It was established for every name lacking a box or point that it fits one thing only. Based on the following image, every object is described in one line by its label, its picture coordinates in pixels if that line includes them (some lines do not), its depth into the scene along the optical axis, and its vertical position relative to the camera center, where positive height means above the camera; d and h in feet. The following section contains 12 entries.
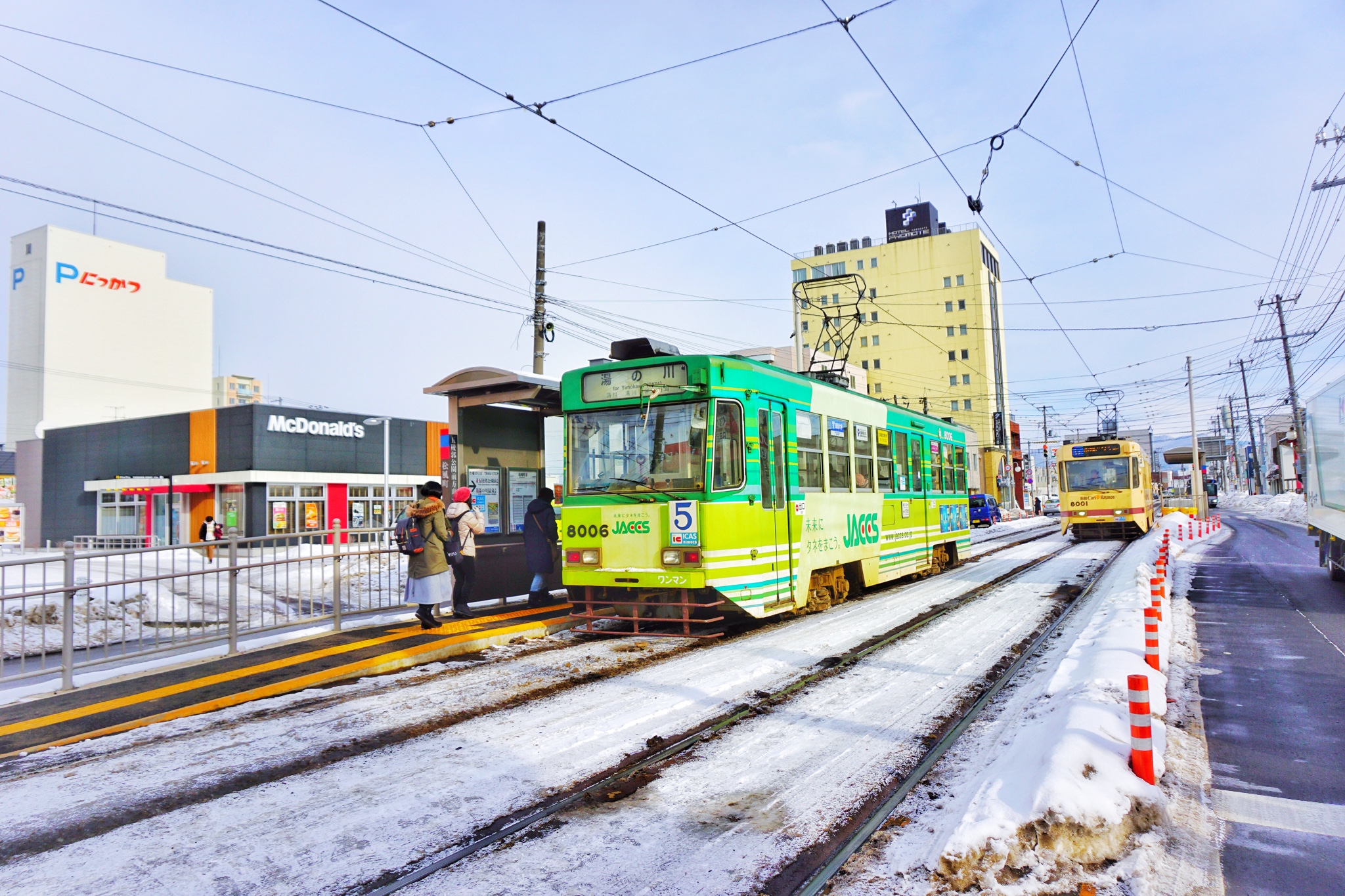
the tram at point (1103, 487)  86.53 -0.52
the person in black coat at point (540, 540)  36.78 -1.94
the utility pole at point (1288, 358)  133.18 +20.33
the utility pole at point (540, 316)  52.60 +12.41
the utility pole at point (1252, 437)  185.73 +10.17
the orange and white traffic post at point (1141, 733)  14.14 -4.57
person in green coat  30.81 -2.52
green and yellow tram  28.14 +0.22
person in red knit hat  33.55 -1.47
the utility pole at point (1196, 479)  131.75 +0.04
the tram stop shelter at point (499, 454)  37.73 +2.46
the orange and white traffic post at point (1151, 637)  21.03 -4.18
